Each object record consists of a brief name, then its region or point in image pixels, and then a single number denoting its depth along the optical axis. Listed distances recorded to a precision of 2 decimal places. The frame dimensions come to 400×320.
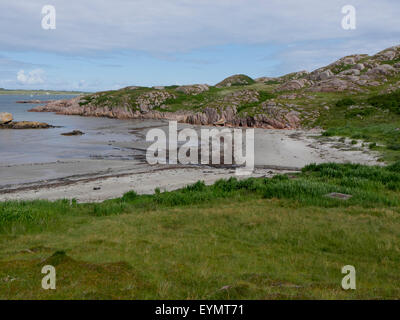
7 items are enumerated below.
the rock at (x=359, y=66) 118.72
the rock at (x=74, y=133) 69.81
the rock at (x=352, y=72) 112.06
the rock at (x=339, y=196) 17.36
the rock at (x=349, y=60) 139.12
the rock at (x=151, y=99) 127.39
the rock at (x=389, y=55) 127.76
